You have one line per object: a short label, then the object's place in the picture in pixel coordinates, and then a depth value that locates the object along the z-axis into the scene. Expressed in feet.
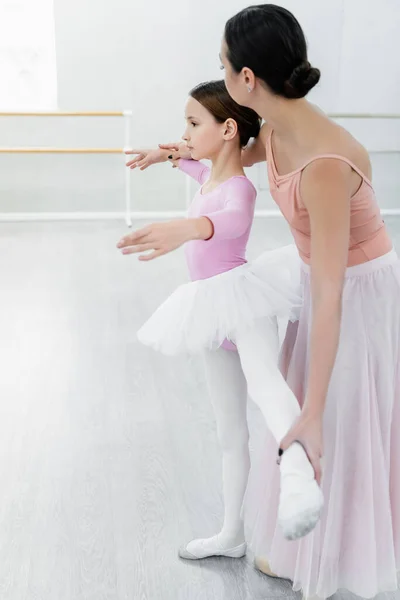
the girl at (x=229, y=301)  14.54
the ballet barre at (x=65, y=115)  39.01
